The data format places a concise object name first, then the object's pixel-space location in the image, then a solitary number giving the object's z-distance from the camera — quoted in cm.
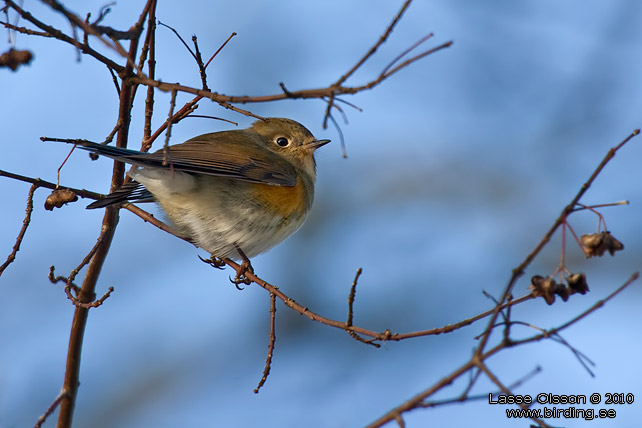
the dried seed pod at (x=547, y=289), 489
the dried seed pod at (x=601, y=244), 510
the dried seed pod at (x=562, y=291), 493
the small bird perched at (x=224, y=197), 831
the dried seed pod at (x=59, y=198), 636
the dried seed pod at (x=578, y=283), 500
